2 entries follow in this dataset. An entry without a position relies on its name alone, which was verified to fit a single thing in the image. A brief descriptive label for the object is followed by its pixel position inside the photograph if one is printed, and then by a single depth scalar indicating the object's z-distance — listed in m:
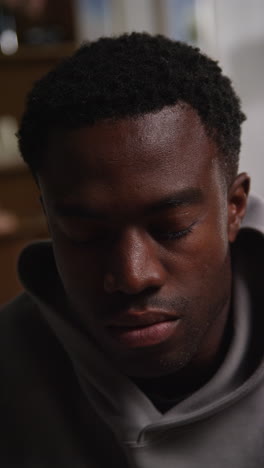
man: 0.79
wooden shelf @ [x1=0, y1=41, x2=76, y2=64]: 2.36
